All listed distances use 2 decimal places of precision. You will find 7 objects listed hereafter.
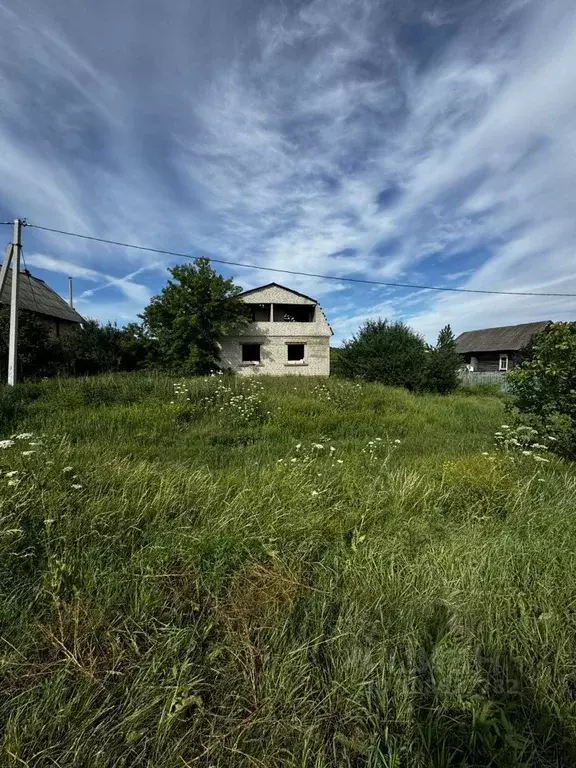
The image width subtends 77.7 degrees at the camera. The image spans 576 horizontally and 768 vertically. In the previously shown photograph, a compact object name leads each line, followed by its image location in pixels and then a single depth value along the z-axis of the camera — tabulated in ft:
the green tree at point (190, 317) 59.52
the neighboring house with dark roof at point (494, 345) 107.34
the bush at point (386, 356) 59.31
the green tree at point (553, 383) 18.10
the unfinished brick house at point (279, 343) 70.03
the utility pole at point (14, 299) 33.24
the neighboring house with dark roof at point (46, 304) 61.67
